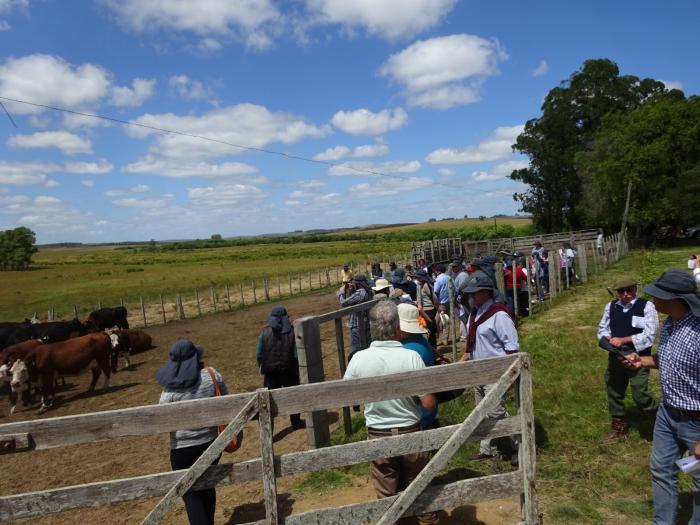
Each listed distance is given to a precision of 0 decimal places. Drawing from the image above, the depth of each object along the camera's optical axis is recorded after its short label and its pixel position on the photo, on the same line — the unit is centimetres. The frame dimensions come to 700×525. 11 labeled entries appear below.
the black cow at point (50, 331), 1398
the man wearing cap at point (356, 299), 689
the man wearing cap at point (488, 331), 491
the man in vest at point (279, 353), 679
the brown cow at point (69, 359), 1026
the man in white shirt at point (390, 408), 347
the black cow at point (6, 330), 1414
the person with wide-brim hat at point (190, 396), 381
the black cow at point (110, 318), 1827
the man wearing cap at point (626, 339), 503
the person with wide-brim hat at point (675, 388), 322
